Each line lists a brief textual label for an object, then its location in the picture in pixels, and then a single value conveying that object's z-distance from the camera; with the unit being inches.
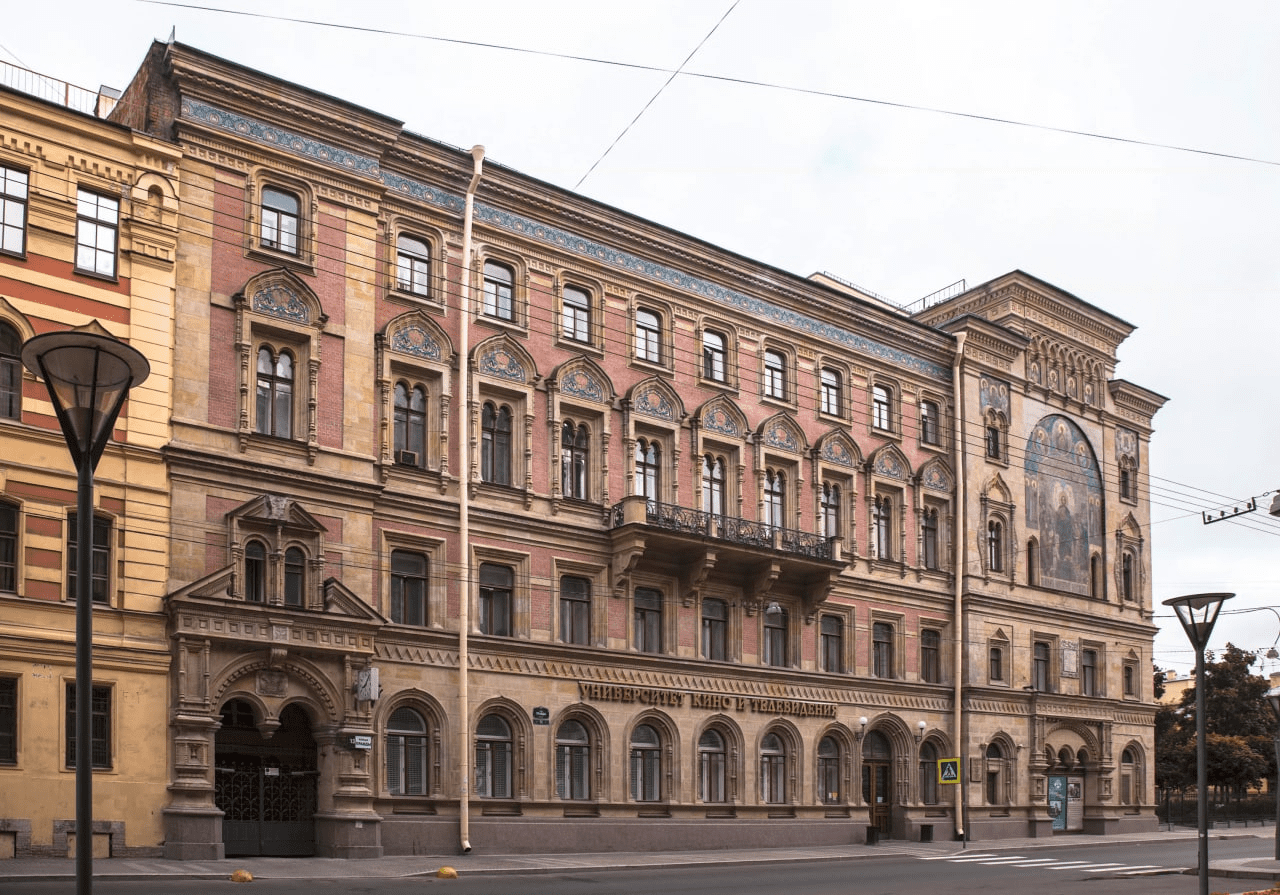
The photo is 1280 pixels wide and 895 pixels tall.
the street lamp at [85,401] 345.7
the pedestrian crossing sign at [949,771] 1545.3
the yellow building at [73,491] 1031.0
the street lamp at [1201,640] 752.3
